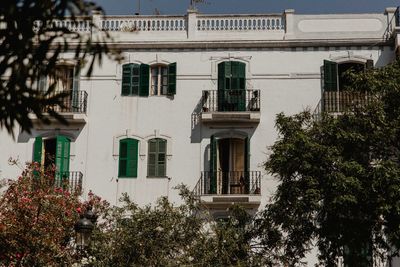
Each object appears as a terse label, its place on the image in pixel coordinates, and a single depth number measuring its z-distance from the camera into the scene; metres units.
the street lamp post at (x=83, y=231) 13.59
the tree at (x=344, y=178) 16.44
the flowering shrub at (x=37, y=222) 17.77
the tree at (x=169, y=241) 16.27
